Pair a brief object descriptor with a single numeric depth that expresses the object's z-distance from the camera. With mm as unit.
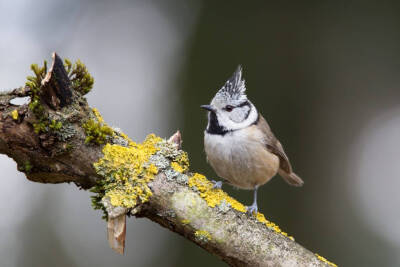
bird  7164
